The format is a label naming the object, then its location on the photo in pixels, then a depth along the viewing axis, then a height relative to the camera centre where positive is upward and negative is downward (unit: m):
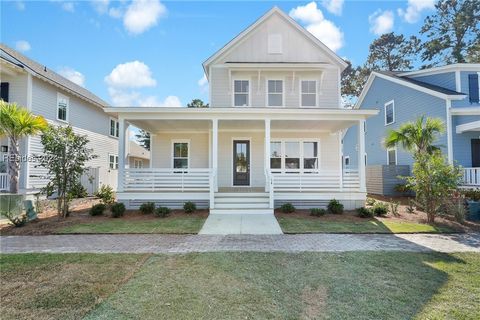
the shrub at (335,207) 10.01 -1.42
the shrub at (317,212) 9.60 -1.55
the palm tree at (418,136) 10.32 +1.35
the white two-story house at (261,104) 13.40 +3.44
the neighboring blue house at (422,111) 12.67 +3.28
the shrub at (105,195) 11.92 -1.19
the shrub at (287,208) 10.12 -1.46
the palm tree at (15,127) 10.09 +1.72
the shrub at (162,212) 9.48 -1.50
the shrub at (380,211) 9.68 -1.52
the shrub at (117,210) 9.43 -1.41
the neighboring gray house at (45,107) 12.82 +3.69
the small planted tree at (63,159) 9.01 +0.41
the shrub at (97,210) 9.66 -1.44
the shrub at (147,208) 9.99 -1.42
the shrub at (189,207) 10.07 -1.40
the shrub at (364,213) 9.48 -1.56
